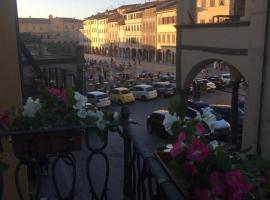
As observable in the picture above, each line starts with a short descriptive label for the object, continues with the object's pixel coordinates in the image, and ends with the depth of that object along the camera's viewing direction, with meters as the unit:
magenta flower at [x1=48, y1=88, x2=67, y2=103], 2.39
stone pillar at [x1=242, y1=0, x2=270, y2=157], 8.06
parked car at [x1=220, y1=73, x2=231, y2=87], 27.22
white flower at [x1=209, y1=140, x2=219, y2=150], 1.57
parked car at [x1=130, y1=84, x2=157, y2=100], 22.94
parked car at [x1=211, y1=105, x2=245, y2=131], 14.80
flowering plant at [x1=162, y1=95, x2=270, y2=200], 1.32
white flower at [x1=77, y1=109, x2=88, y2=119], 2.19
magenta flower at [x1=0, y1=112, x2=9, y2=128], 2.20
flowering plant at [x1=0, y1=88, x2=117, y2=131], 2.14
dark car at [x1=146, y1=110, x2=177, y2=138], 14.08
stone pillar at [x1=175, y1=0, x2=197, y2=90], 11.92
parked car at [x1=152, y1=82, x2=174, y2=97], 23.91
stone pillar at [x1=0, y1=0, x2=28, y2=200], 4.19
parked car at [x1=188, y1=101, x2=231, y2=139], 13.09
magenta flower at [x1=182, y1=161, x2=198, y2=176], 1.41
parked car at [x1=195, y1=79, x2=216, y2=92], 25.56
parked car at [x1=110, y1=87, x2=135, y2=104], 21.89
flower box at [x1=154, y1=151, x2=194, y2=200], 1.45
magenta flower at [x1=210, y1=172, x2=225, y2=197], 1.32
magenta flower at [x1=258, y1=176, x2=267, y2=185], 1.54
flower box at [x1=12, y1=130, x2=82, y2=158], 2.13
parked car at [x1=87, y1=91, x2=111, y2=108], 20.19
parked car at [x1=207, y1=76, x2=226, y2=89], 26.65
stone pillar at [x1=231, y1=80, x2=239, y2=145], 12.81
